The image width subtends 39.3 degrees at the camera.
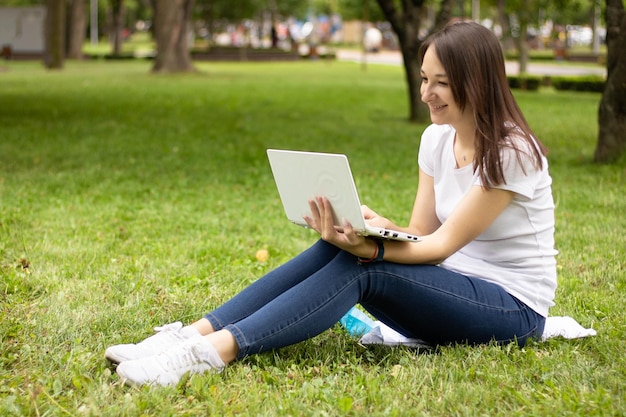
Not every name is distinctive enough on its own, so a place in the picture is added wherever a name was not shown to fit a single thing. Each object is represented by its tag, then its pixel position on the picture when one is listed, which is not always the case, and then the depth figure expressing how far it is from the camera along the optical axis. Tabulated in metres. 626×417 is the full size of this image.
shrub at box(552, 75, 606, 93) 22.17
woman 3.12
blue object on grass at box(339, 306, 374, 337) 3.73
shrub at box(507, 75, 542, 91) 23.03
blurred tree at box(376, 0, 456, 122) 12.83
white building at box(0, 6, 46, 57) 40.91
